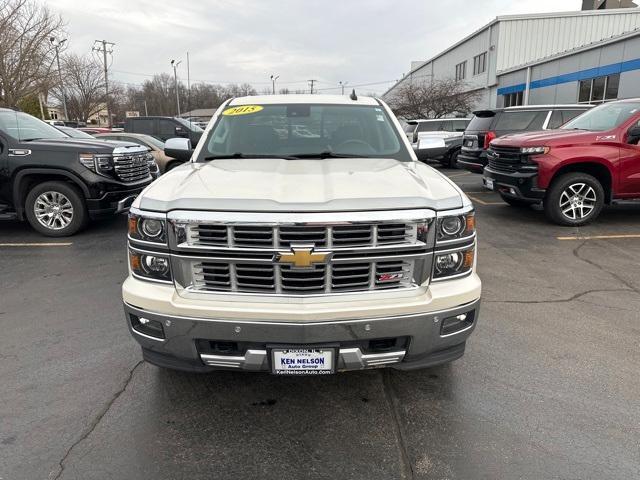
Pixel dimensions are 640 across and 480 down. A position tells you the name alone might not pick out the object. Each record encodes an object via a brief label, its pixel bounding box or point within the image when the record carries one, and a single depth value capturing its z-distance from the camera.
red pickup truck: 7.18
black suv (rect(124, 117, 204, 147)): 16.47
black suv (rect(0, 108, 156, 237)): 6.87
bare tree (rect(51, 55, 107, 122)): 43.34
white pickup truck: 2.36
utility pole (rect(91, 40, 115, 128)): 44.88
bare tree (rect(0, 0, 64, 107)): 21.30
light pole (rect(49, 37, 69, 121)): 24.12
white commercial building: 20.72
